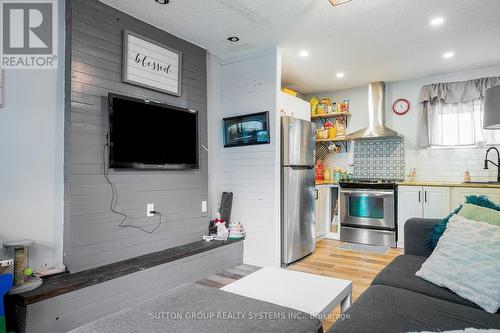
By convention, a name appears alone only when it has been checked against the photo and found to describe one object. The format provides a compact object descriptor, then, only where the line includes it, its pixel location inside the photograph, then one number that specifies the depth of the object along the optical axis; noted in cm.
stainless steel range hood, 488
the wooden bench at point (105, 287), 190
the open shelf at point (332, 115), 523
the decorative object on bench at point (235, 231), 361
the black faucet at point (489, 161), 418
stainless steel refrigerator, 358
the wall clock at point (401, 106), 492
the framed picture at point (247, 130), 358
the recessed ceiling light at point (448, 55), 378
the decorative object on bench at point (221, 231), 353
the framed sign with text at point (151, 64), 278
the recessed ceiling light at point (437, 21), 289
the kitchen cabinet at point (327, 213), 476
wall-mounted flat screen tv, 261
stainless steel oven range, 443
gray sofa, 118
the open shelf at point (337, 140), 515
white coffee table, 154
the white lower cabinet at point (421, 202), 402
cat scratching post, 196
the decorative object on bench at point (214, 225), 364
